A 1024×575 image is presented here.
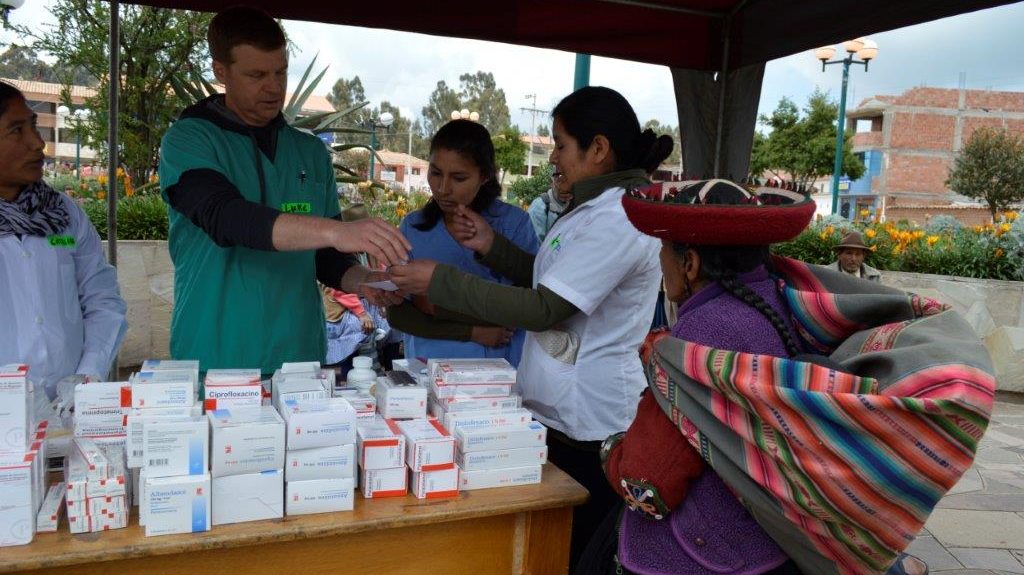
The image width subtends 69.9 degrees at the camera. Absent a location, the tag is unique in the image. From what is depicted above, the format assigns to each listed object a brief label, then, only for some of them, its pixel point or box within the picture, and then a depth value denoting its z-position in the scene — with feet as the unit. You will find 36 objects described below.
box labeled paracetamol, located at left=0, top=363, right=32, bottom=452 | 4.82
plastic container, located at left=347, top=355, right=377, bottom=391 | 6.55
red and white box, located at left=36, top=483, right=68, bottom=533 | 4.77
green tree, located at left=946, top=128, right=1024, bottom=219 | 85.92
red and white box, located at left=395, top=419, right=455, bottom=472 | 5.58
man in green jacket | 7.15
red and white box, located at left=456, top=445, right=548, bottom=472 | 5.86
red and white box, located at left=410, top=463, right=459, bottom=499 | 5.63
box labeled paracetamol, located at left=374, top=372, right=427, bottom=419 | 6.17
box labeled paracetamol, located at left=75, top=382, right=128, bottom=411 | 5.45
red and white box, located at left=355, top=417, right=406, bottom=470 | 5.52
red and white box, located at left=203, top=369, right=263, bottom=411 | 5.65
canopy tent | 10.64
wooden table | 4.71
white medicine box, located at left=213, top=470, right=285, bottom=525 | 5.02
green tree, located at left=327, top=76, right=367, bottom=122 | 200.84
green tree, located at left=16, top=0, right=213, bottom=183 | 25.75
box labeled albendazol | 4.81
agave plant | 21.53
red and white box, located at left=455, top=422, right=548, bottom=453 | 5.82
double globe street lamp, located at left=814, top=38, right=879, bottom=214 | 53.52
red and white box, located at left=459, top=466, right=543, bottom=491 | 5.88
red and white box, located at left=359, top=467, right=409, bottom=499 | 5.60
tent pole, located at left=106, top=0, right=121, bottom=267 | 11.23
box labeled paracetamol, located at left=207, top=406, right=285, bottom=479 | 4.99
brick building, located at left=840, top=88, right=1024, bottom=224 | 136.46
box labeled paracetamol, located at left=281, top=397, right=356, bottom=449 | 5.24
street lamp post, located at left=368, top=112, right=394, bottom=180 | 48.49
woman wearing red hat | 3.94
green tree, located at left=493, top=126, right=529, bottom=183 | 93.30
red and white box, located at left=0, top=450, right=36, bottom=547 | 4.55
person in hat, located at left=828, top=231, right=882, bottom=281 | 24.30
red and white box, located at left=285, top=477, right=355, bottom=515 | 5.26
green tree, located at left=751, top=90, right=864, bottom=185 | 87.20
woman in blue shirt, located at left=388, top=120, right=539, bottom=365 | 8.61
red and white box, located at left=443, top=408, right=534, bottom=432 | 5.98
